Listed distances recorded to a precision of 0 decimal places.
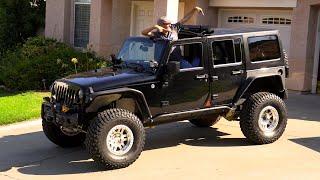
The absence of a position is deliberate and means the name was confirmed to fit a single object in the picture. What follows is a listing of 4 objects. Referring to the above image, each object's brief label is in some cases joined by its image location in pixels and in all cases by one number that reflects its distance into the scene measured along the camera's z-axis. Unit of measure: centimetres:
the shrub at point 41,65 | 1584
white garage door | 1572
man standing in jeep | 887
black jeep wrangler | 795
